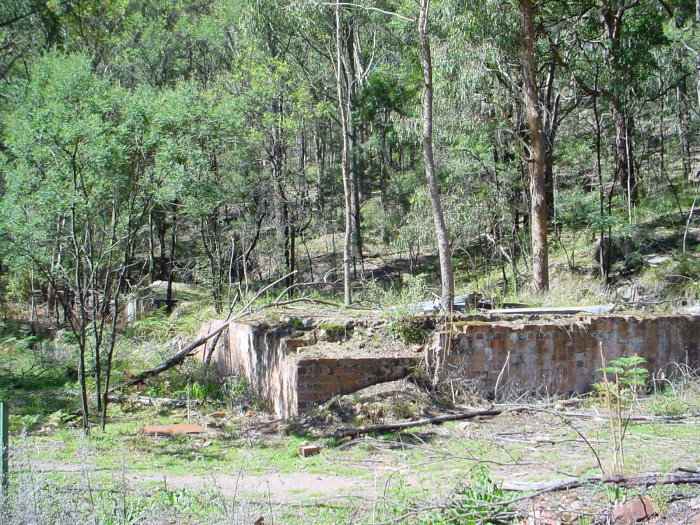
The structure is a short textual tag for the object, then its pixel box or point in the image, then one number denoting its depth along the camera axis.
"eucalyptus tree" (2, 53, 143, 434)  8.73
